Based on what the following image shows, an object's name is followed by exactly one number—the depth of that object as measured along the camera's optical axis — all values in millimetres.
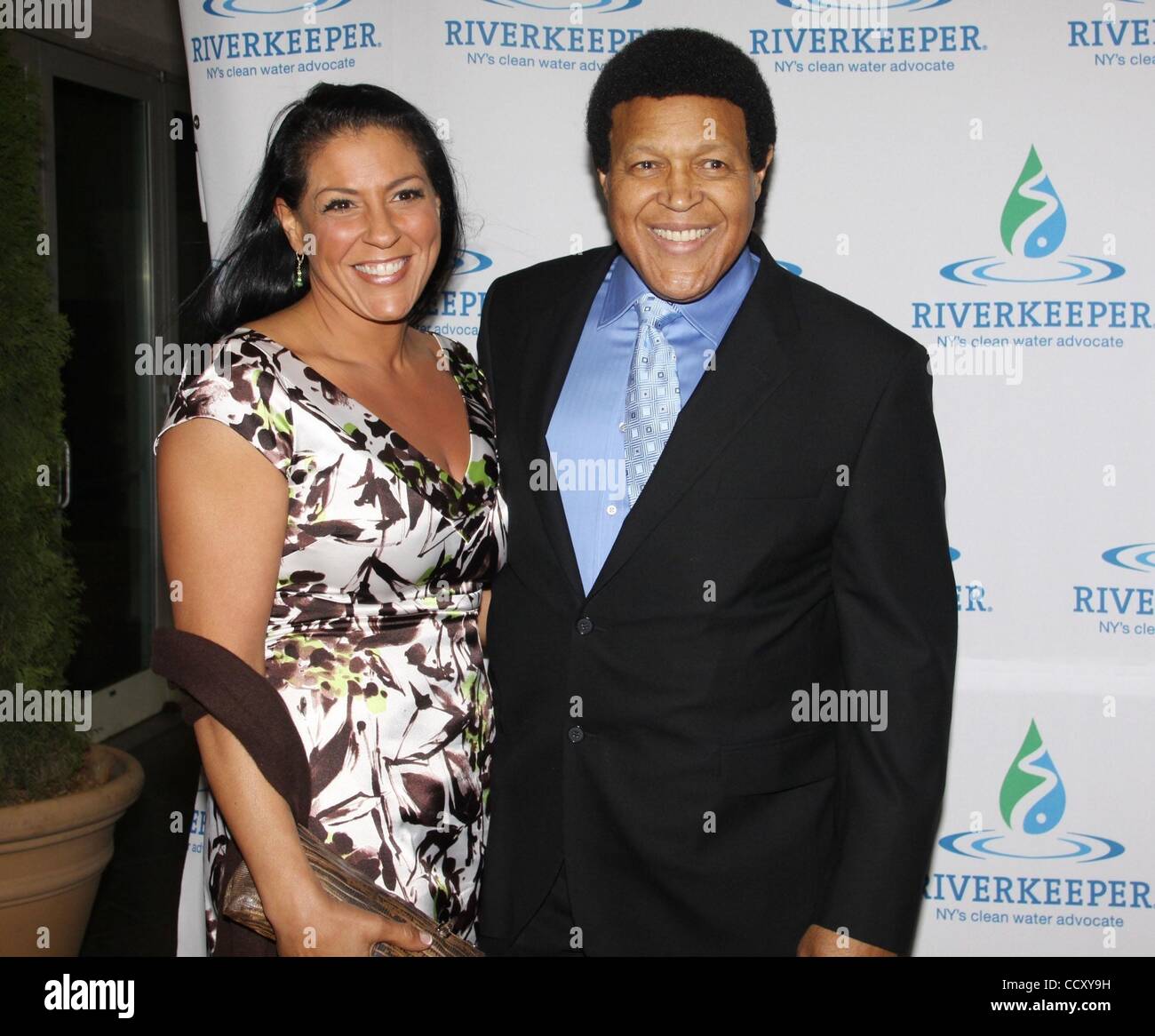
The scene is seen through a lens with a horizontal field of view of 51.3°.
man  1852
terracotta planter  3229
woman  1699
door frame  5699
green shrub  3246
